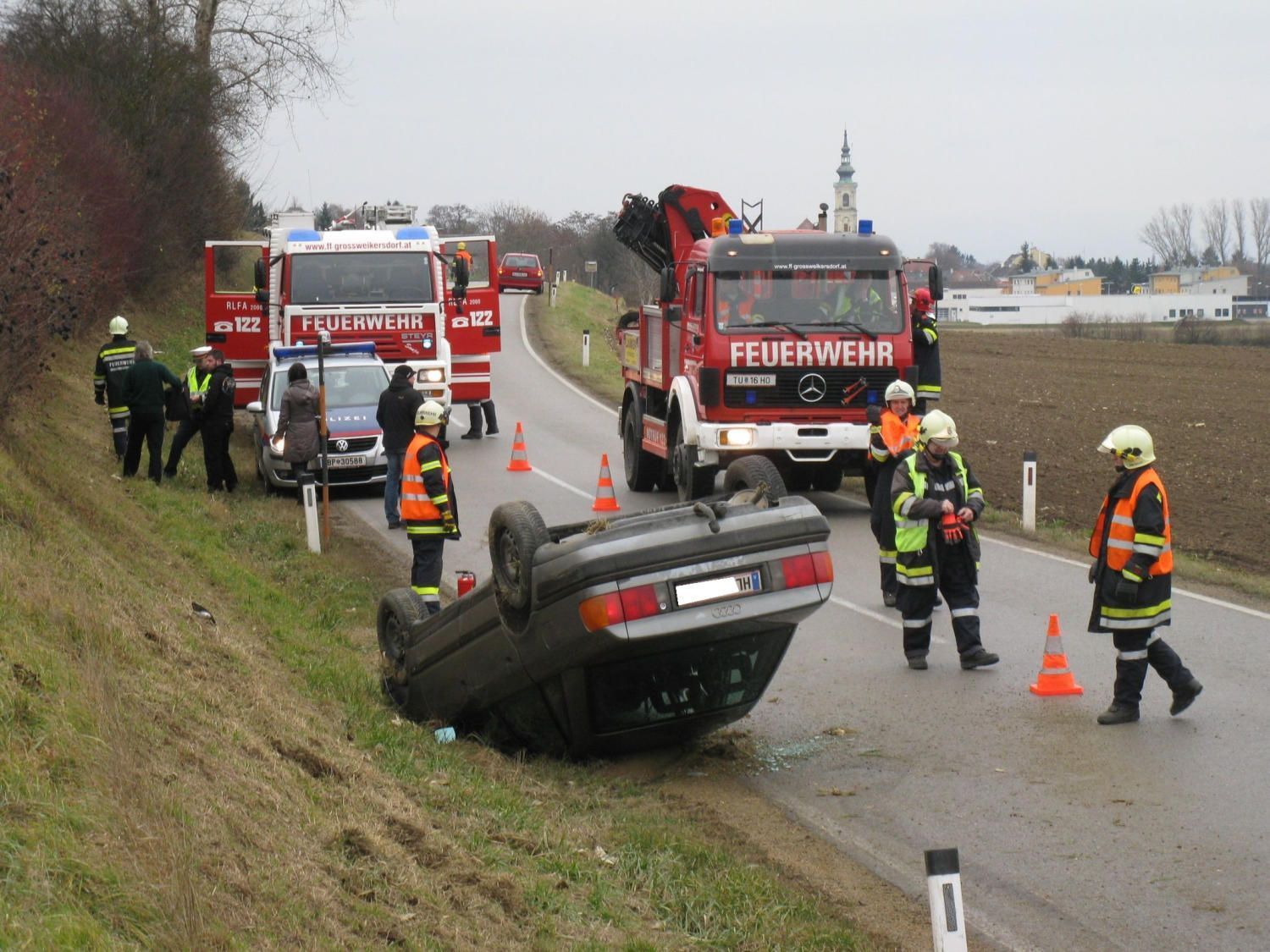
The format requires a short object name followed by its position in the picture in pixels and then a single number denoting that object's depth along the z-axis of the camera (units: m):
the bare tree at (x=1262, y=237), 166.50
